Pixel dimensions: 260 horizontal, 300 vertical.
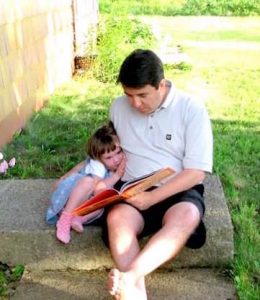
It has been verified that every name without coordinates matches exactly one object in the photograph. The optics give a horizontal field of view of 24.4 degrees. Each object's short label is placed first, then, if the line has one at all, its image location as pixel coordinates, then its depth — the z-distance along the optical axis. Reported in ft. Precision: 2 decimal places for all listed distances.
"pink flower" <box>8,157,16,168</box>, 15.11
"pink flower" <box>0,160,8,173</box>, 14.88
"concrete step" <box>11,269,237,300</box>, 9.96
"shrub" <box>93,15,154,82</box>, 26.86
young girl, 10.52
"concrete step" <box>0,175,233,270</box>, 10.64
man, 9.36
